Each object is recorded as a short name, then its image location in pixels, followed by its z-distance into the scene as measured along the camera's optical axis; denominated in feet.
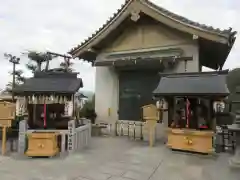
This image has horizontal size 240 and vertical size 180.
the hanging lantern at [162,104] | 20.63
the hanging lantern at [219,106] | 18.27
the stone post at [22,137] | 18.53
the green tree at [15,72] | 47.59
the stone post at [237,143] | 15.70
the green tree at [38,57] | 48.24
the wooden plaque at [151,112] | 22.03
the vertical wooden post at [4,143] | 18.62
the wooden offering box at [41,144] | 18.00
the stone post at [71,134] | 18.66
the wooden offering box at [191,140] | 18.41
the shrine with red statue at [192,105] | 18.36
